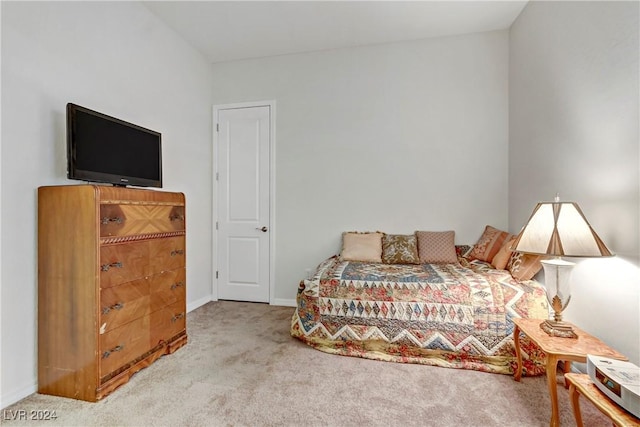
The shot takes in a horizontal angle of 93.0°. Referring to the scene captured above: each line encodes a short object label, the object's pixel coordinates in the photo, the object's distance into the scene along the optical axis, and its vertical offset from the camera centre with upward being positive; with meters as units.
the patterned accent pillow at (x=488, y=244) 2.92 -0.32
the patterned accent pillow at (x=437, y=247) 3.10 -0.37
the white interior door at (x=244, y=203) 3.73 +0.12
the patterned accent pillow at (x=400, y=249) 3.12 -0.39
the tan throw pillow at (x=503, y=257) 2.62 -0.40
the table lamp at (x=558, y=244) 1.52 -0.17
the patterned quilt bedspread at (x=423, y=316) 2.17 -0.79
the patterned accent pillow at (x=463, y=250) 3.23 -0.41
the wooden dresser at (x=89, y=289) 1.76 -0.46
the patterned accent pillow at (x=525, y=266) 2.28 -0.42
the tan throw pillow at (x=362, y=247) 3.21 -0.38
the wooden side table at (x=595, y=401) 1.03 -0.72
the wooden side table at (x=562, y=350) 1.45 -0.68
